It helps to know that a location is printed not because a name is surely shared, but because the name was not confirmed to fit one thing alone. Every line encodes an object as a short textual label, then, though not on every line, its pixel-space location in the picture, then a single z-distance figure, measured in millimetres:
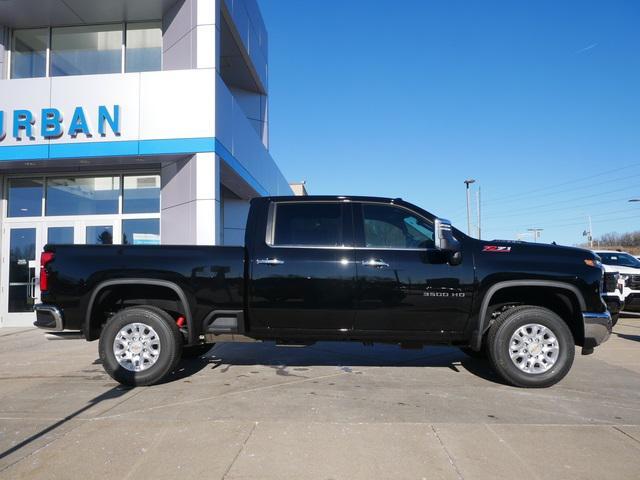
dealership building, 10281
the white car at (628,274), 11508
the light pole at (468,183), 46256
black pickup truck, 5293
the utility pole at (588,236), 68588
